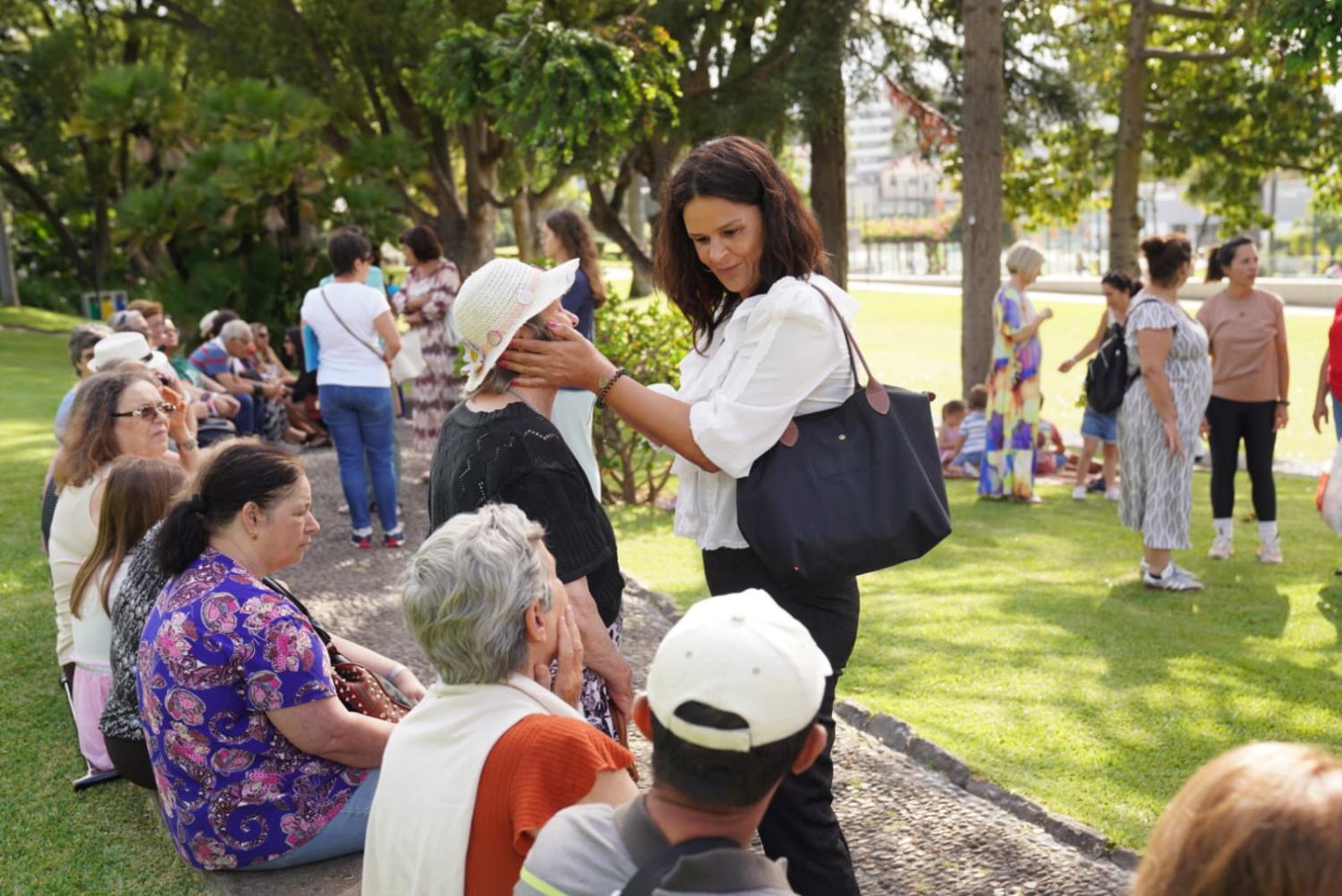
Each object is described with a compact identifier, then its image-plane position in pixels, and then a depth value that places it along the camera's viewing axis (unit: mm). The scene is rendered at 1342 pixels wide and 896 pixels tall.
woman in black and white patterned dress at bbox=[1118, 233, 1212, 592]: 6473
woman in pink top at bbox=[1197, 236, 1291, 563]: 7477
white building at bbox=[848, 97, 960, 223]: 125375
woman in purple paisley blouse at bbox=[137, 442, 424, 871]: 3219
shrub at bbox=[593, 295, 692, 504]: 9430
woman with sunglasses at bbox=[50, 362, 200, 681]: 4664
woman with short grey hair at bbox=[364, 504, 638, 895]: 2266
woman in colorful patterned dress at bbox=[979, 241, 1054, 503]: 9500
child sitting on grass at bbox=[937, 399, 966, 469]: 12070
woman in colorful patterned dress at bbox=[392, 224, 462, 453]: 8945
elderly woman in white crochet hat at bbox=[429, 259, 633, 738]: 2865
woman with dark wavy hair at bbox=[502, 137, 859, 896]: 2674
